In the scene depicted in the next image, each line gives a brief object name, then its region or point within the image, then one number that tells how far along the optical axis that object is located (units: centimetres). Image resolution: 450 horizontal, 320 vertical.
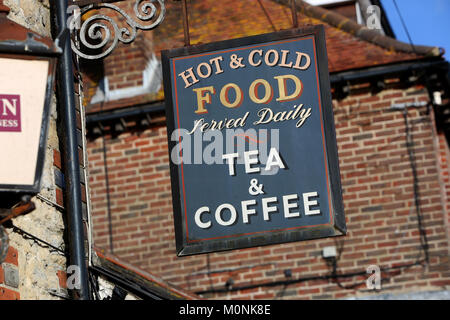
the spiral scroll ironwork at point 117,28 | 562
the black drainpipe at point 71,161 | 538
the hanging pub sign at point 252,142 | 547
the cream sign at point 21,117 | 437
